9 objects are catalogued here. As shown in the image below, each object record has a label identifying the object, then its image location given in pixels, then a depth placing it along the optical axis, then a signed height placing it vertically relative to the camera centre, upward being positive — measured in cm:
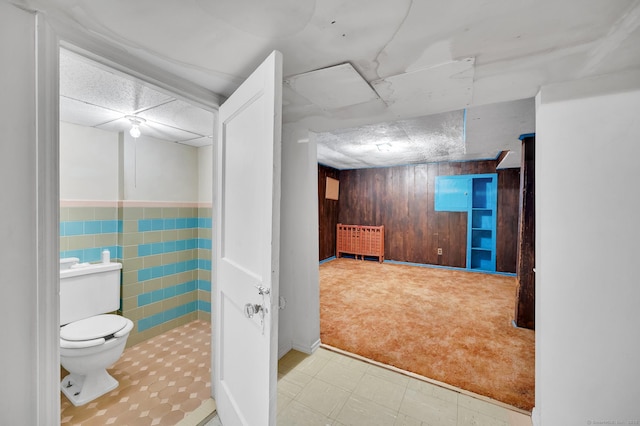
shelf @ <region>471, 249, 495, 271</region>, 445 -82
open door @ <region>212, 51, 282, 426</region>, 97 -18
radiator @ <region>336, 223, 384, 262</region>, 510 -59
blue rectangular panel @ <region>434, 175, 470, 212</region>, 448 +34
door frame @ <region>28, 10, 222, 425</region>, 87 +3
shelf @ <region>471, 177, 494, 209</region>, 443 +36
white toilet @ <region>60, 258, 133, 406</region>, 161 -82
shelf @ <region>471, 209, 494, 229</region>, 446 -11
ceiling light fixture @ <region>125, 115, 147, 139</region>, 185 +65
